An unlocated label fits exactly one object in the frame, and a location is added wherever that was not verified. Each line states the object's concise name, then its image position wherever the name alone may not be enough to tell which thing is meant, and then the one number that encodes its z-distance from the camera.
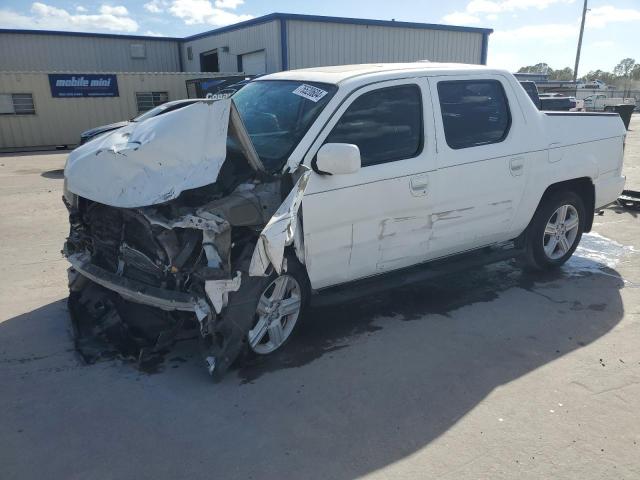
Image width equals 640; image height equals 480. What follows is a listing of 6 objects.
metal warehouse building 18.62
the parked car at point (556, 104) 14.07
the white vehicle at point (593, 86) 46.74
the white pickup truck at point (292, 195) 3.26
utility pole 37.41
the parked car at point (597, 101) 35.12
